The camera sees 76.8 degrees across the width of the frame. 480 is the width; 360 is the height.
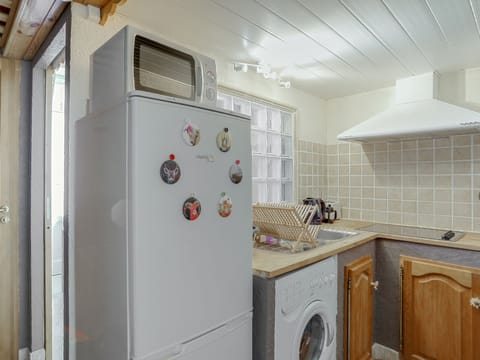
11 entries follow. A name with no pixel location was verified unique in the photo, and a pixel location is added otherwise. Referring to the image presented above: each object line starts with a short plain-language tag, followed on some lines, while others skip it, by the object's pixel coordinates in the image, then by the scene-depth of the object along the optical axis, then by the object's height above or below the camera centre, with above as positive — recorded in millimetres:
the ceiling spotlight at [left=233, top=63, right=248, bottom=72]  2004 +740
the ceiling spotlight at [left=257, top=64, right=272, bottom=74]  2033 +746
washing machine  1314 -641
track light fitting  2010 +742
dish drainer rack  1601 -250
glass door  1919 -74
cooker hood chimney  1872 +405
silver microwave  1084 +428
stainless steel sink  2145 -408
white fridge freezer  924 -190
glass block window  2367 +258
